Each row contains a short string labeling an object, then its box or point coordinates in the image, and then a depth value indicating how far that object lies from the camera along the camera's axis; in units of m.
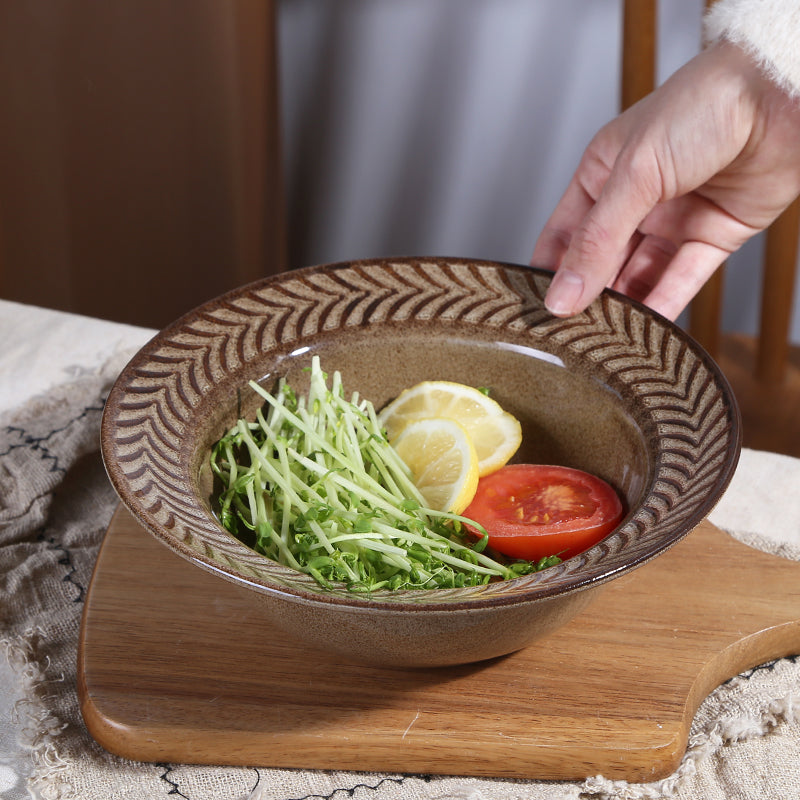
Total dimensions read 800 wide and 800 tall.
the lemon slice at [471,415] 1.01
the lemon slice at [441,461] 0.98
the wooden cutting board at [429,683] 0.93
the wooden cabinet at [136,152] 1.38
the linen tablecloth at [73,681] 0.93
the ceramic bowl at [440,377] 0.90
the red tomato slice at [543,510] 0.96
